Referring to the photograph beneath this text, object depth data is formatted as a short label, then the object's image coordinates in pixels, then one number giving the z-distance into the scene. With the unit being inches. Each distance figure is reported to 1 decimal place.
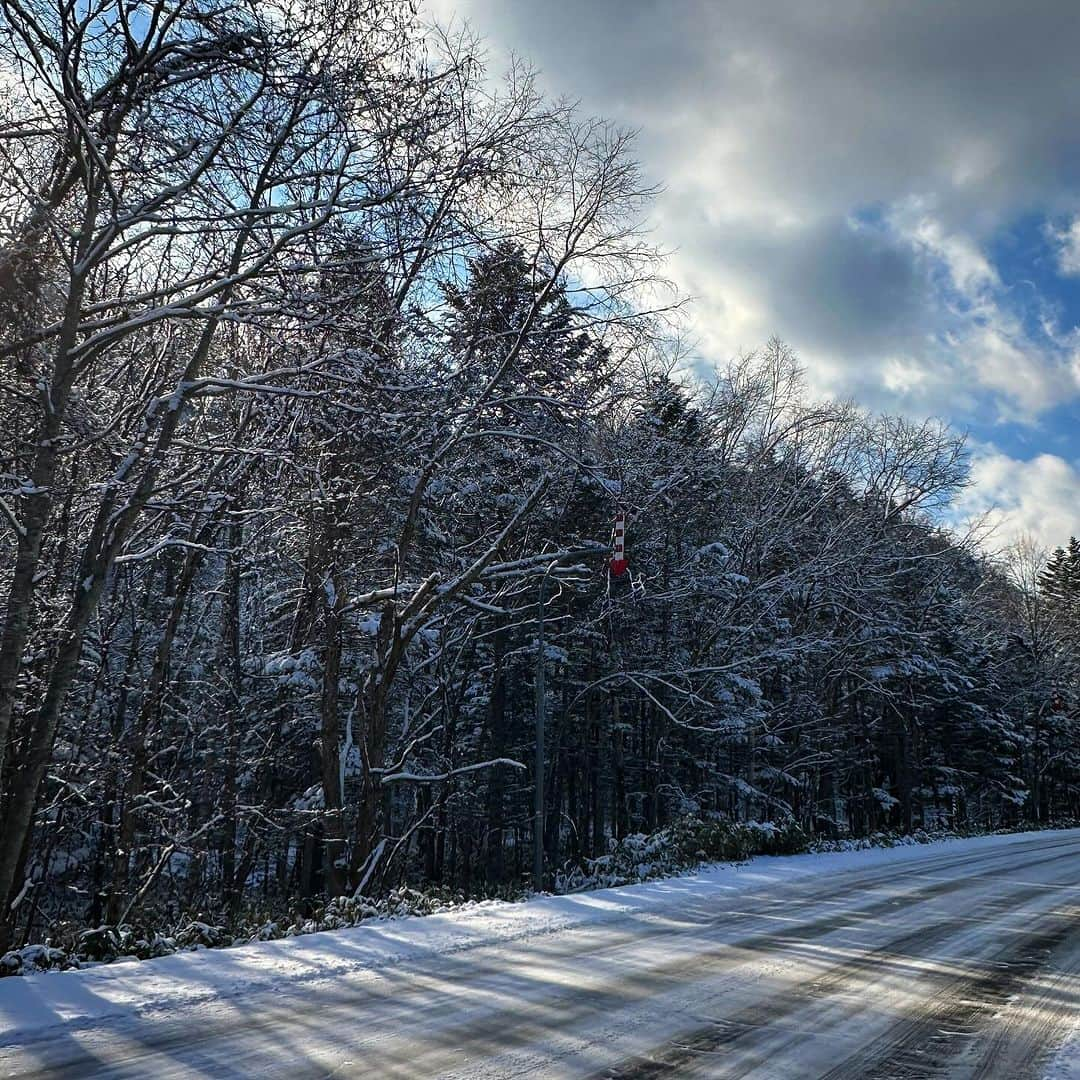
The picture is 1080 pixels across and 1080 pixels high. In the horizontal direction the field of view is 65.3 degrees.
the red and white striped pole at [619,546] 516.4
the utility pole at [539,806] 494.9
